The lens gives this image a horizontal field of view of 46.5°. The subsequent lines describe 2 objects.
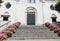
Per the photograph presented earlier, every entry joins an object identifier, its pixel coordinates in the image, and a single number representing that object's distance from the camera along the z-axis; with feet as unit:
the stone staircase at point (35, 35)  16.71
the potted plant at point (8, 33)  17.44
